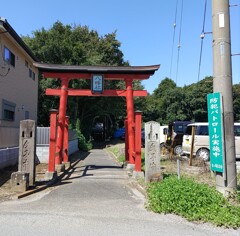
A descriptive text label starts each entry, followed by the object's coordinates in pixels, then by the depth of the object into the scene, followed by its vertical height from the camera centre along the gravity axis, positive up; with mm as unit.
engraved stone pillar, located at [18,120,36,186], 7004 -407
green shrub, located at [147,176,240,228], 4406 -1403
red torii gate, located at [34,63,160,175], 10045 +2537
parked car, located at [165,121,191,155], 15746 +21
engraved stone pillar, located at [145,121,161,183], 7403 -511
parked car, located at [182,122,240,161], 12397 -273
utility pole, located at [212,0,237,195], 5122 +1241
